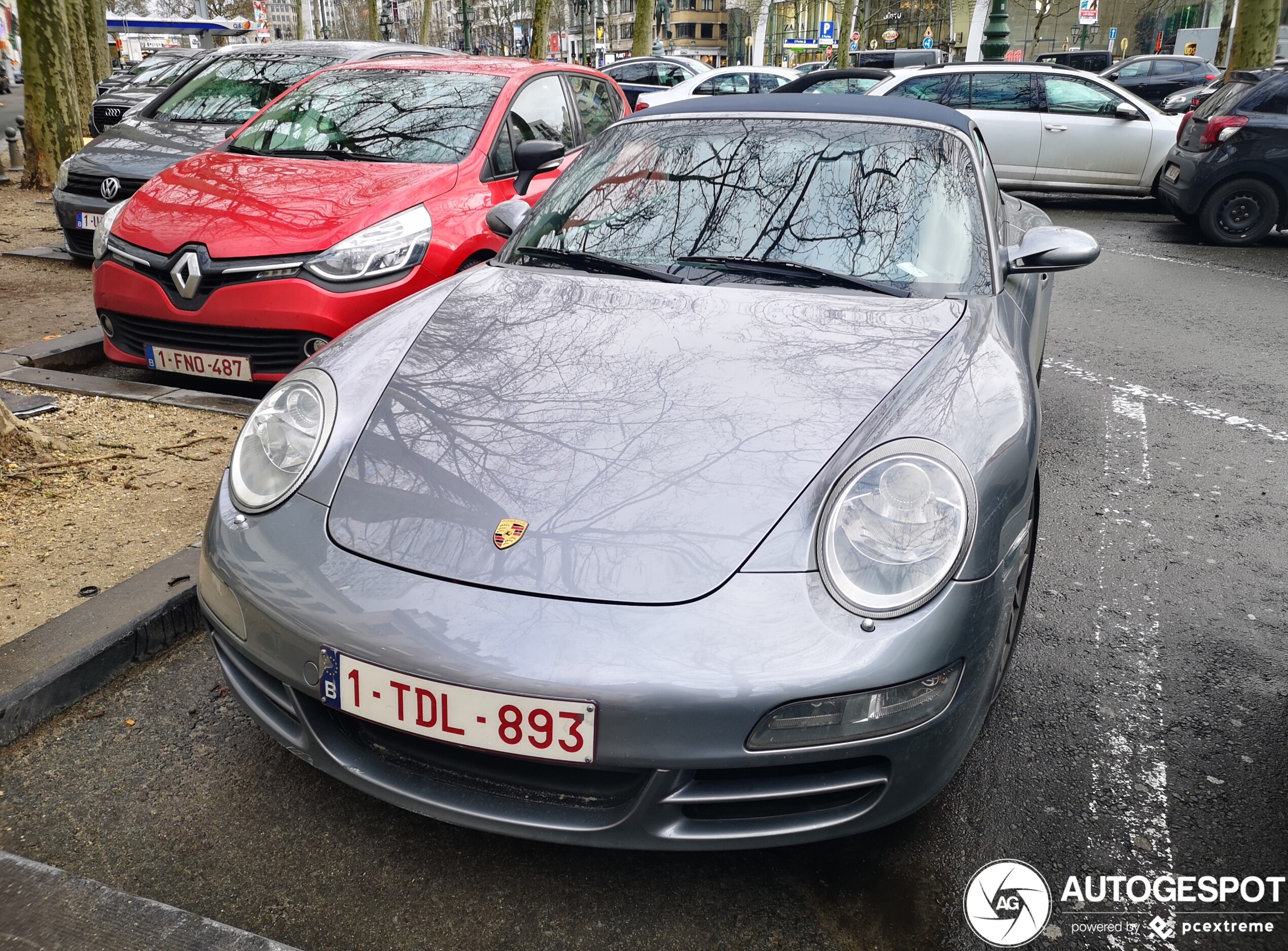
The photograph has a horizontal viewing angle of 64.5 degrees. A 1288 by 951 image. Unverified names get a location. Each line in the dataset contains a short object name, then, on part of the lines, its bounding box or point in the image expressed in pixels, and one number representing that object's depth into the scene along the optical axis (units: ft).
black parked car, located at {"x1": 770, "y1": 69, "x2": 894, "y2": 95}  33.71
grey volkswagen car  22.68
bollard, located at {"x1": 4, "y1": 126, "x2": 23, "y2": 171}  42.60
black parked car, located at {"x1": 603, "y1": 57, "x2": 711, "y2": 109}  58.39
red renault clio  14.10
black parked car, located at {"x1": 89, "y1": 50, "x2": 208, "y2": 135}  38.83
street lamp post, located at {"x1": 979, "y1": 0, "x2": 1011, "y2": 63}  53.57
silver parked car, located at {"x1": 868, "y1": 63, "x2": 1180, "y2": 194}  36.50
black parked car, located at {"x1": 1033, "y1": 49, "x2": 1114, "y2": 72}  93.81
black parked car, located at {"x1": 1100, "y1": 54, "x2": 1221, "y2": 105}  72.74
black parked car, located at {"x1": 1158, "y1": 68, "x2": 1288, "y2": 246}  30.07
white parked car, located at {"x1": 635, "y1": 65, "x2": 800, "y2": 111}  49.73
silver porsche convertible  5.59
